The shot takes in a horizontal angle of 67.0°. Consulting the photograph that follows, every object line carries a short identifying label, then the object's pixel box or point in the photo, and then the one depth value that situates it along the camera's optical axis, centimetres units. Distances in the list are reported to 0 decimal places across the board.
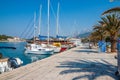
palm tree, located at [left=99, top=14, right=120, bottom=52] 1194
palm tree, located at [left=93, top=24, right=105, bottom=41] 1845
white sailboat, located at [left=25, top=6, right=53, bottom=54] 1729
